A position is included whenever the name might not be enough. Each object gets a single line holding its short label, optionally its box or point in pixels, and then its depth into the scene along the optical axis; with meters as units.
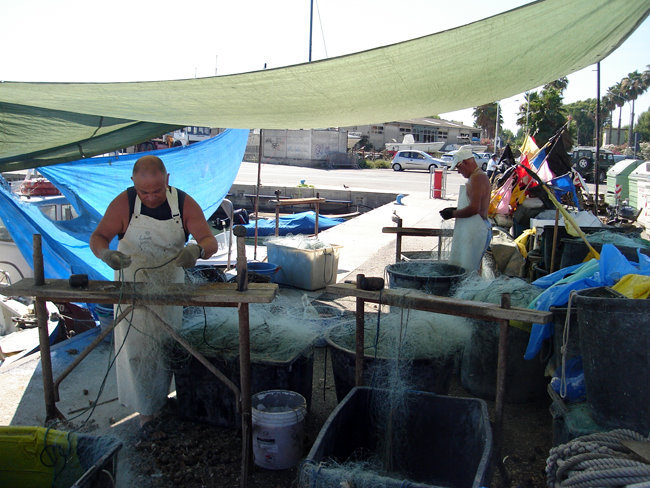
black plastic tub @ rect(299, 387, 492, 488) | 2.62
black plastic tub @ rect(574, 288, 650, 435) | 2.25
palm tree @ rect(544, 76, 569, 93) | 40.84
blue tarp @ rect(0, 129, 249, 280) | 5.25
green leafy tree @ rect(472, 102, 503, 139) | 58.50
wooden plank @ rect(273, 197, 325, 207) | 7.72
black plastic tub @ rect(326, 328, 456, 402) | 3.15
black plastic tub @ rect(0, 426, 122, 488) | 2.35
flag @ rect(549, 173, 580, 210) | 8.73
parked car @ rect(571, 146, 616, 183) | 24.71
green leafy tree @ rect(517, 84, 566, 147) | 35.47
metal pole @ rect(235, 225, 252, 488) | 2.90
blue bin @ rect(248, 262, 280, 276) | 6.27
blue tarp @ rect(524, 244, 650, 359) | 2.95
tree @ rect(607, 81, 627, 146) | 76.61
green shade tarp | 2.73
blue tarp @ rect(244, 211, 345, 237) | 12.06
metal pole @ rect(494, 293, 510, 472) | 2.78
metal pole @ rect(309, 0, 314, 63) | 8.93
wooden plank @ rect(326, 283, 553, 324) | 2.68
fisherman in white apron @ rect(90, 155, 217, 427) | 3.21
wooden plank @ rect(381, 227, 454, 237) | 5.60
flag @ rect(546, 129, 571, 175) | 9.77
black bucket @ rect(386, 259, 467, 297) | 4.26
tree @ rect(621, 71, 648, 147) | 75.44
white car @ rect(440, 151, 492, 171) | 32.56
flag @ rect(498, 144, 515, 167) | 11.10
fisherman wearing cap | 4.73
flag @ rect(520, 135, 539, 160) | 10.96
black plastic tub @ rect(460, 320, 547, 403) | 3.71
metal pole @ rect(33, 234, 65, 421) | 3.10
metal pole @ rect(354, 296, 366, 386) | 3.12
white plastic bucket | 2.97
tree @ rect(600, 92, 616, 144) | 75.88
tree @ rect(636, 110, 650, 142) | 75.69
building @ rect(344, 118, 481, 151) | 53.69
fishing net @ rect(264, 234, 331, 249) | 6.72
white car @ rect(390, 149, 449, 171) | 35.03
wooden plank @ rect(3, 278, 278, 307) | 2.93
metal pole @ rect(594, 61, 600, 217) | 8.84
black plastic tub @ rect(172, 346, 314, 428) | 3.36
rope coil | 1.82
